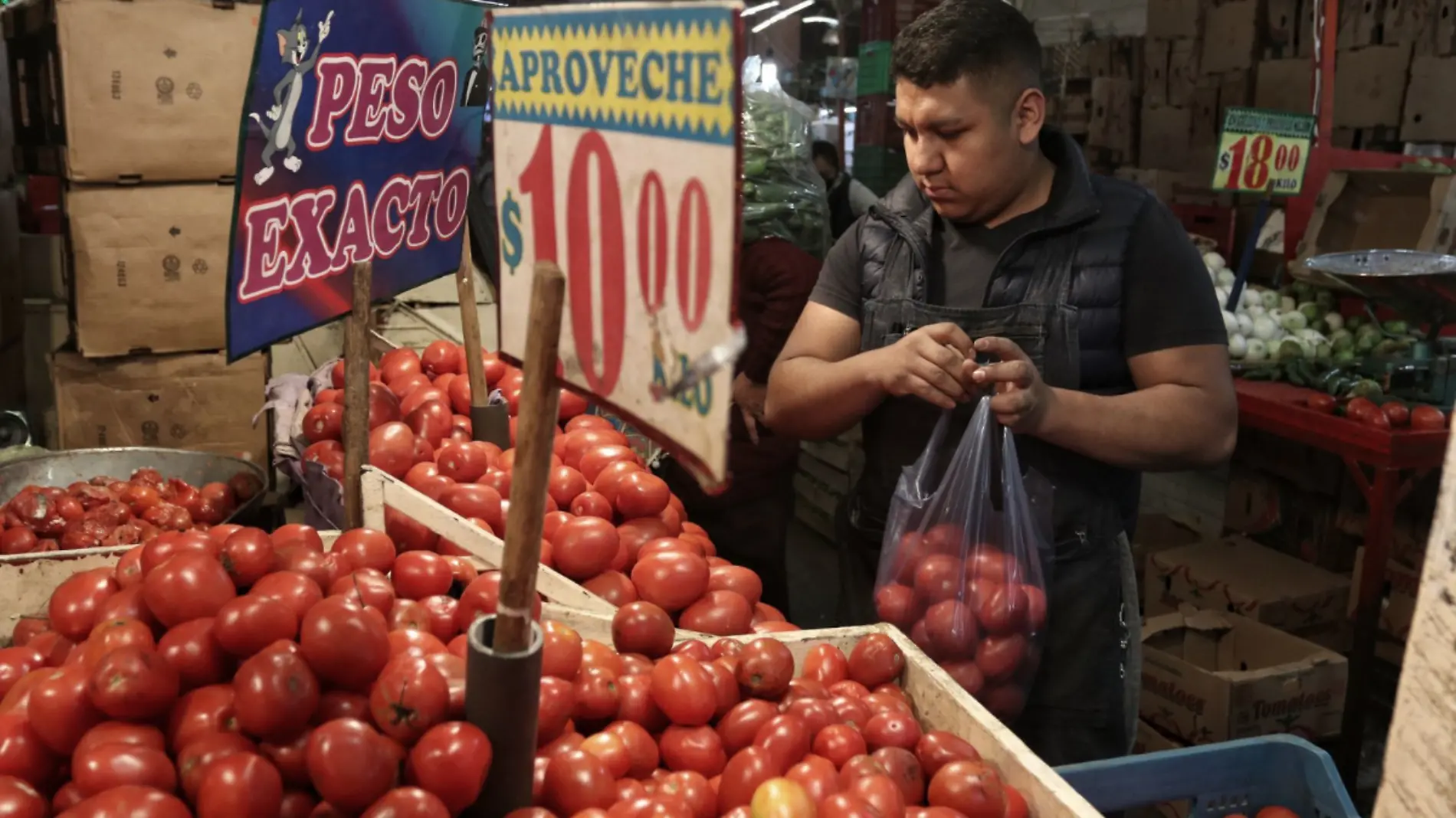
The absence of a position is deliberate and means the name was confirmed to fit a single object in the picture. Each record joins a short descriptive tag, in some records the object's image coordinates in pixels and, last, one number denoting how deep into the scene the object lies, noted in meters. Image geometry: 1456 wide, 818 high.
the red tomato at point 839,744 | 1.55
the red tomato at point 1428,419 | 3.76
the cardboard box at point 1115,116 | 7.21
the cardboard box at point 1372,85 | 5.50
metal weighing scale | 4.10
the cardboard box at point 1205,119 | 6.57
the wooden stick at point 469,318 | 2.56
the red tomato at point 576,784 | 1.38
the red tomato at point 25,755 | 1.37
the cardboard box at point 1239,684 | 3.38
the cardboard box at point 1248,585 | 4.01
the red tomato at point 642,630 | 1.78
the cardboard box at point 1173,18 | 6.61
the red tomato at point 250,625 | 1.40
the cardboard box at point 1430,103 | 5.21
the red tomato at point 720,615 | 1.96
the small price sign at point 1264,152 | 4.79
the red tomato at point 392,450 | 2.50
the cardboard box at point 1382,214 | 4.81
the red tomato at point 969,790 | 1.48
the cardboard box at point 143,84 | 3.89
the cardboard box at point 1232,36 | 6.20
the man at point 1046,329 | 2.11
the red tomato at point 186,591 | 1.50
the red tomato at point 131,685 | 1.35
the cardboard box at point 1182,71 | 6.66
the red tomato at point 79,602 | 1.67
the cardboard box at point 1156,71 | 6.89
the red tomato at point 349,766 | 1.23
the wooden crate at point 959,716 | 1.52
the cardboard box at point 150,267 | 4.03
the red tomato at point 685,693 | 1.60
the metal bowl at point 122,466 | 3.27
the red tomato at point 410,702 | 1.29
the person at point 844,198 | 7.26
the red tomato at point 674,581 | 1.99
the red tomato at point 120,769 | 1.29
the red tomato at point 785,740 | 1.53
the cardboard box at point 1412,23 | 5.29
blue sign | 2.00
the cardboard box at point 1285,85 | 5.84
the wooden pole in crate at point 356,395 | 2.05
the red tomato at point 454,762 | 1.23
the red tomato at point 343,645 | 1.37
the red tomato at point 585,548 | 2.04
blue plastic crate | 1.87
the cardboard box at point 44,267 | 5.82
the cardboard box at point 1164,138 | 6.79
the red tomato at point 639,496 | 2.30
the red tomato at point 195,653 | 1.43
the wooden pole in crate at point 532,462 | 1.17
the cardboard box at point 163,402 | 4.16
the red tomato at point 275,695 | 1.30
